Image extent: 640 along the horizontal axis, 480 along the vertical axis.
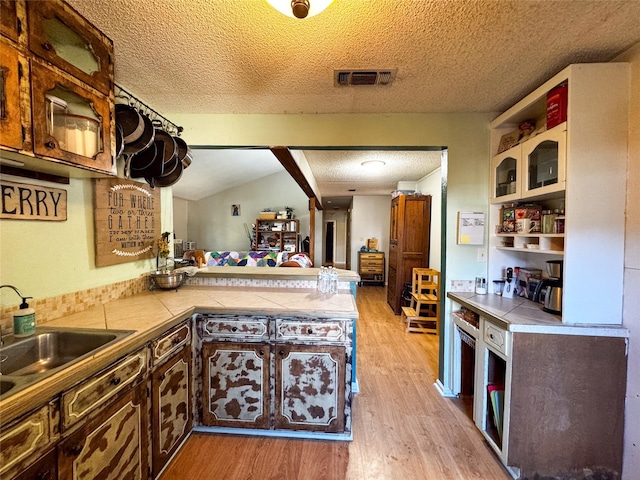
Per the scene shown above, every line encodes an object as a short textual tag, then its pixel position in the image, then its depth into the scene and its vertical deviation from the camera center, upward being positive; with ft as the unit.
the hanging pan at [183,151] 6.54 +2.07
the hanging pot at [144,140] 5.21 +1.87
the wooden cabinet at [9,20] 2.92 +2.41
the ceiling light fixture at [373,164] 11.77 +3.23
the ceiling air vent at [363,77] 5.14 +3.17
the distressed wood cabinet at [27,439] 2.36 -2.00
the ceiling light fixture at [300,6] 3.05 +2.67
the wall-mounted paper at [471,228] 6.88 +0.15
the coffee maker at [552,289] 5.03 -1.12
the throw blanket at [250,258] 17.58 -1.75
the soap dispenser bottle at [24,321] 3.71 -1.25
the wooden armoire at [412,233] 13.64 +0.04
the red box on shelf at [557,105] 4.81 +2.41
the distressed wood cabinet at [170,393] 4.34 -2.88
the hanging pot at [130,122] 5.03 +2.14
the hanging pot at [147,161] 5.83 +1.61
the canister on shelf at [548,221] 5.29 +0.27
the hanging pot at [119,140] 4.61 +1.63
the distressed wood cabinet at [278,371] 5.30 -2.81
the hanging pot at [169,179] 6.50 +1.37
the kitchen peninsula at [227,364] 4.17 -2.47
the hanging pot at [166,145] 5.92 +2.04
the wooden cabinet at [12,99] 2.89 +1.50
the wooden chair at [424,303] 11.55 -3.16
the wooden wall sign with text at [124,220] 5.25 +0.29
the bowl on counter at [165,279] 6.52 -1.16
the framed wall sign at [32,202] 3.74 +0.48
